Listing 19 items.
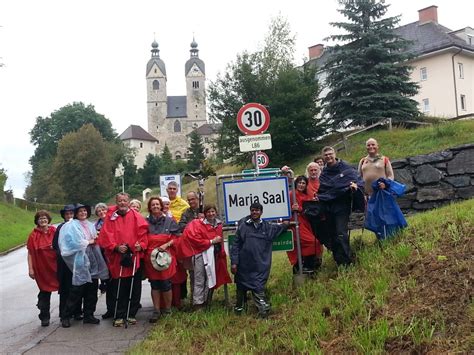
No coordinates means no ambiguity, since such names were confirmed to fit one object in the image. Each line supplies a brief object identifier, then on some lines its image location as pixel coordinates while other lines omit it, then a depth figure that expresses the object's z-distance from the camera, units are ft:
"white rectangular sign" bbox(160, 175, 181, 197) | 57.39
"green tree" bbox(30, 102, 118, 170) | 277.23
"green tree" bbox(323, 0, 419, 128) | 77.20
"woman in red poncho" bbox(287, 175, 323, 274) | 26.53
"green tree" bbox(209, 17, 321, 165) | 85.15
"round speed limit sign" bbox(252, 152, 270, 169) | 56.19
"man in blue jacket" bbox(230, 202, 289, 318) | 23.30
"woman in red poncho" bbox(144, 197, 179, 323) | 25.23
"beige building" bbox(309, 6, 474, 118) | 141.69
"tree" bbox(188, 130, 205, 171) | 260.62
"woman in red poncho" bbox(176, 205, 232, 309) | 25.14
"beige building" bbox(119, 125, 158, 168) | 402.27
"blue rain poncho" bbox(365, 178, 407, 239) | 25.07
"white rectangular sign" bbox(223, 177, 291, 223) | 25.18
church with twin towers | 416.91
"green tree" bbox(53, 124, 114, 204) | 213.05
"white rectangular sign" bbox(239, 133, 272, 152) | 30.40
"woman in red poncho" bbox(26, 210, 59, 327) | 26.68
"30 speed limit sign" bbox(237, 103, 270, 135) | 30.76
